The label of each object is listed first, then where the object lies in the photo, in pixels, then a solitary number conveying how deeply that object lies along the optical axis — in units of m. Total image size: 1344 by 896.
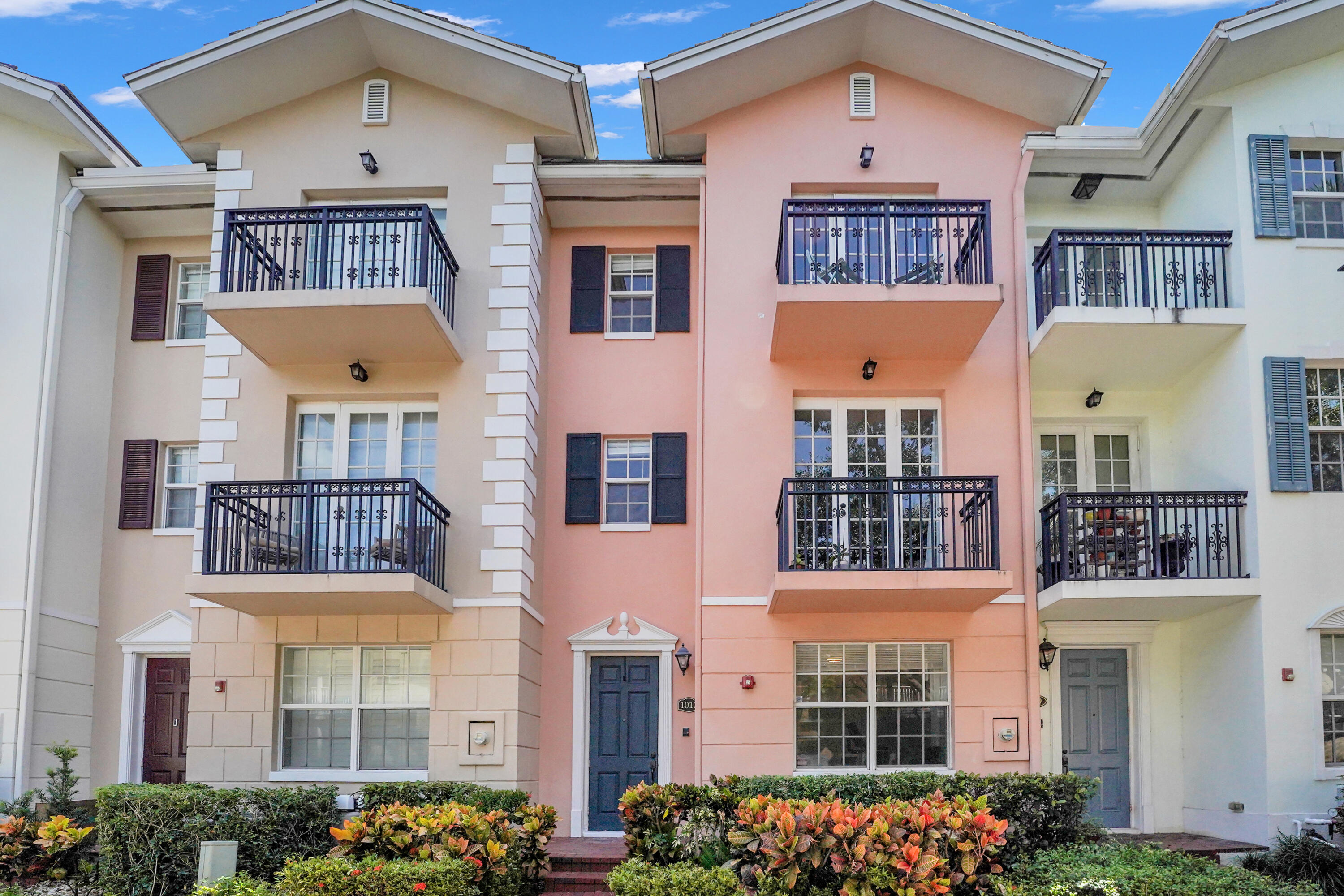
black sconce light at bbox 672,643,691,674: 14.24
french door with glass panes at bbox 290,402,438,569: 14.30
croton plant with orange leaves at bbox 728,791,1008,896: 9.45
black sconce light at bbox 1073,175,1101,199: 14.69
